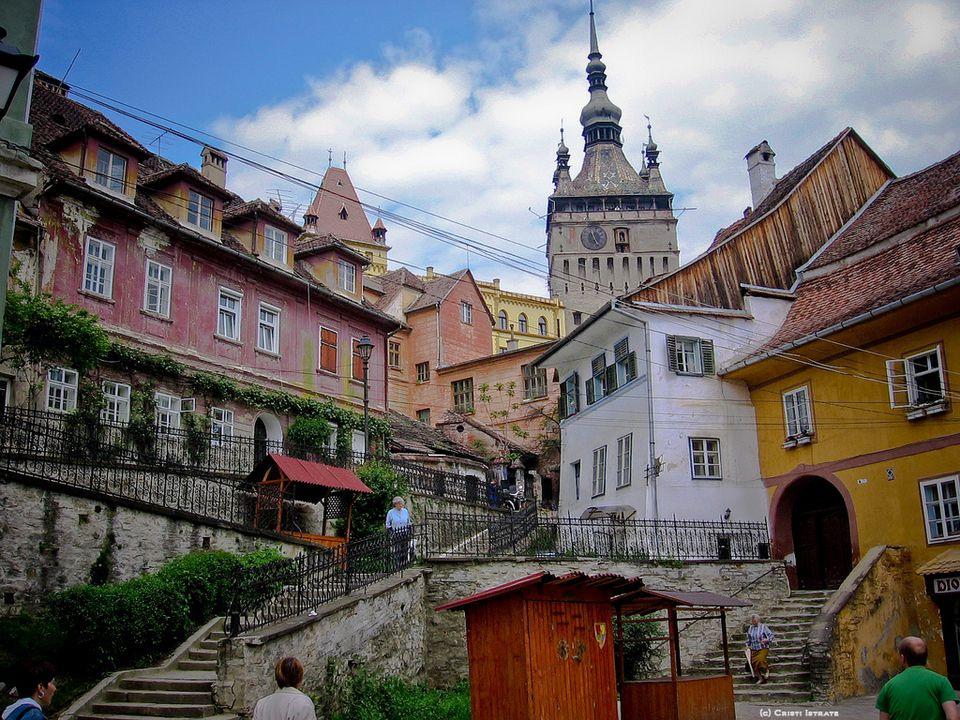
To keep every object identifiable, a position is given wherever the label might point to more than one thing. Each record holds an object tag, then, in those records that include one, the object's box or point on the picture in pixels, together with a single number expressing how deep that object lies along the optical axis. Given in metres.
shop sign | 20.33
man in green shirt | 7.47
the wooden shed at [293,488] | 21.66
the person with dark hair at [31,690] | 6.76
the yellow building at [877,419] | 21.30
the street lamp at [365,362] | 25.30
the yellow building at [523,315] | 79.49
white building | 27.92
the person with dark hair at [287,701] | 7.66
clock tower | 102.56
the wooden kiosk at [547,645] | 12.25
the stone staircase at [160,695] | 12.88
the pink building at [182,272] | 23.48
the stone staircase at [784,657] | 18.56
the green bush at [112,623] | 13.87
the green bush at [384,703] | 14.67
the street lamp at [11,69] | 7.34
